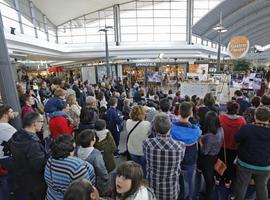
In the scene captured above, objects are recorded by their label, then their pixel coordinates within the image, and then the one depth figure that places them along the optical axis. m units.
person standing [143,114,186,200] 2.32
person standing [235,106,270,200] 2.62
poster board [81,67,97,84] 18.03
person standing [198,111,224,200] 3.01
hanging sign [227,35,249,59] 10.68
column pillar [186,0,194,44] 22.63
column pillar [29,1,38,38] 16.91
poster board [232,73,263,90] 8.58
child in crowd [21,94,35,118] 4.03
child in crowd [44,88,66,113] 4.00
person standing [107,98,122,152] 4.89
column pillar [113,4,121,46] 22.58
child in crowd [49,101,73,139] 3.55
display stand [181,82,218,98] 9.37
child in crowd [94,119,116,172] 3.13
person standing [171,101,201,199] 2.78
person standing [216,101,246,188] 3.25
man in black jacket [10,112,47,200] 2.29
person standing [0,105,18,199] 2.76
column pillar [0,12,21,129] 3.41
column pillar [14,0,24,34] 12.98
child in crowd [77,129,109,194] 2.43
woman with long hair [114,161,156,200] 1.61
